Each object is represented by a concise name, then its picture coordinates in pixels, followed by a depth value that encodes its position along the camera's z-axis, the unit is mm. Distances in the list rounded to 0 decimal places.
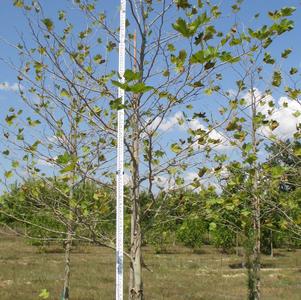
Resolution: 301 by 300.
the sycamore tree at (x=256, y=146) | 2369
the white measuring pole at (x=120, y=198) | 2422
